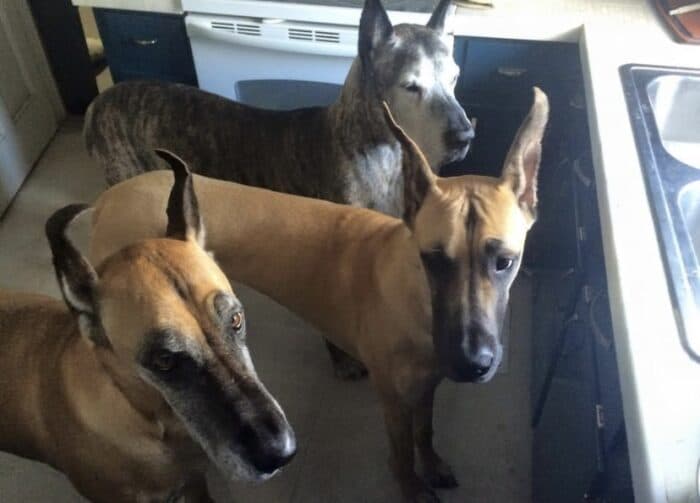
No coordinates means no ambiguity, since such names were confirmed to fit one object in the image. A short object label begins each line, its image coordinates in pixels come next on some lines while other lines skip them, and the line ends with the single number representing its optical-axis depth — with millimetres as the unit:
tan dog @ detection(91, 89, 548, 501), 1188
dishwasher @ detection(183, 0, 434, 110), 1901
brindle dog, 1755
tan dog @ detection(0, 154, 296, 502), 1064
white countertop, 871
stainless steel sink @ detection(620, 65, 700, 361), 1055
